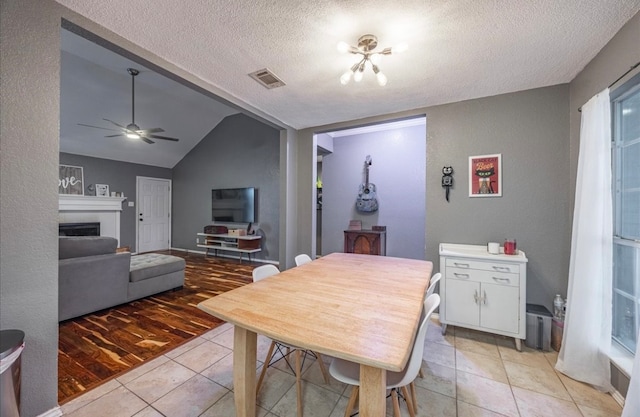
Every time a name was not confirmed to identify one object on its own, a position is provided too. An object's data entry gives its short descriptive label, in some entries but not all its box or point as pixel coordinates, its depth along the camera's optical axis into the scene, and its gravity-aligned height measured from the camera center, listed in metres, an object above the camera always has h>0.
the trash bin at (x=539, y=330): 2.13 -1.08
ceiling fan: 3.83 +1.23
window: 1.63 -0.03
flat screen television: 5.58 +0.04
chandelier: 1.65 +1.13
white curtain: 1.68 -0.40
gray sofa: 2.51 -0.82
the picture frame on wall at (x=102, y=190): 5.61 +0.37
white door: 6.29 -0.21
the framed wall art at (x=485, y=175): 2.59 +0.35
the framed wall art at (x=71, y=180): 5.07 +0.56
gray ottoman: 3.07 -0.92
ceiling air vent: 2.23 +1.24
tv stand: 5.24 -0.84
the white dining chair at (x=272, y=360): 1.43 -1.02
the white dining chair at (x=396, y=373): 1.14 -0.82
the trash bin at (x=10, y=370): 1.05 -0.75
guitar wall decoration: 4.79 +0.22
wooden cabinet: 4.30 -0.62
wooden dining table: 0.90 -0.50
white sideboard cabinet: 2.13 -0.77
